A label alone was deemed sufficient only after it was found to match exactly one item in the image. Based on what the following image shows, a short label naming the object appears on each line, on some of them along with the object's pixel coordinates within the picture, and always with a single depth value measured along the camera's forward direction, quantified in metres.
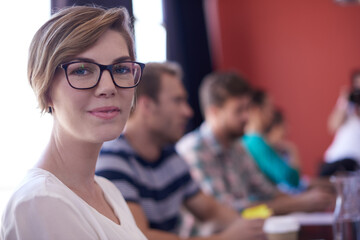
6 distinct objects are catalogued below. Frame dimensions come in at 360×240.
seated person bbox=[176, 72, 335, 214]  2.43
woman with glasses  0.68
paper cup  1.29
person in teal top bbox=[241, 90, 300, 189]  2.96
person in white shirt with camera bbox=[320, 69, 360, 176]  2.75
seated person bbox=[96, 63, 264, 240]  1.45
